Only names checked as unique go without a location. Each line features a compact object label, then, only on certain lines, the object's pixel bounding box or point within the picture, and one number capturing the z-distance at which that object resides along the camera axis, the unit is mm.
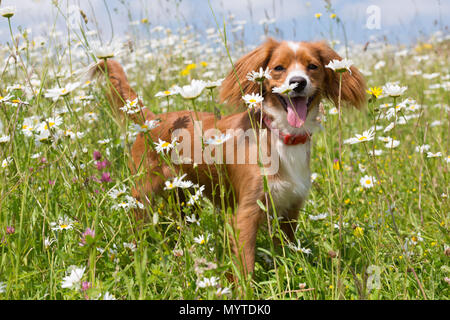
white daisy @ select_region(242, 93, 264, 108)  1716
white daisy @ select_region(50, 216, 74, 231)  1768
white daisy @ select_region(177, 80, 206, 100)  1667
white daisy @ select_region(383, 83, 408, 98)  1748
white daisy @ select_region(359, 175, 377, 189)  1908
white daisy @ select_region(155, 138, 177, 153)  1714
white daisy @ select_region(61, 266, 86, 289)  1631
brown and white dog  1877
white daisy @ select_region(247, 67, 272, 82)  1676
